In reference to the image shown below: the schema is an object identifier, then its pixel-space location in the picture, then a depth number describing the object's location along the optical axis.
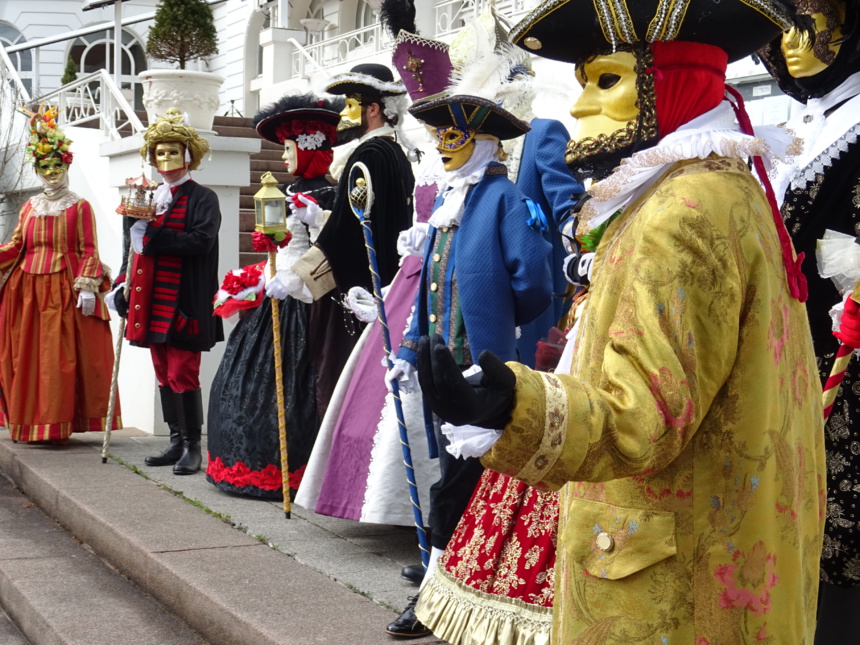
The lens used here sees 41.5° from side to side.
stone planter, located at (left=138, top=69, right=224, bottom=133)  8.76
